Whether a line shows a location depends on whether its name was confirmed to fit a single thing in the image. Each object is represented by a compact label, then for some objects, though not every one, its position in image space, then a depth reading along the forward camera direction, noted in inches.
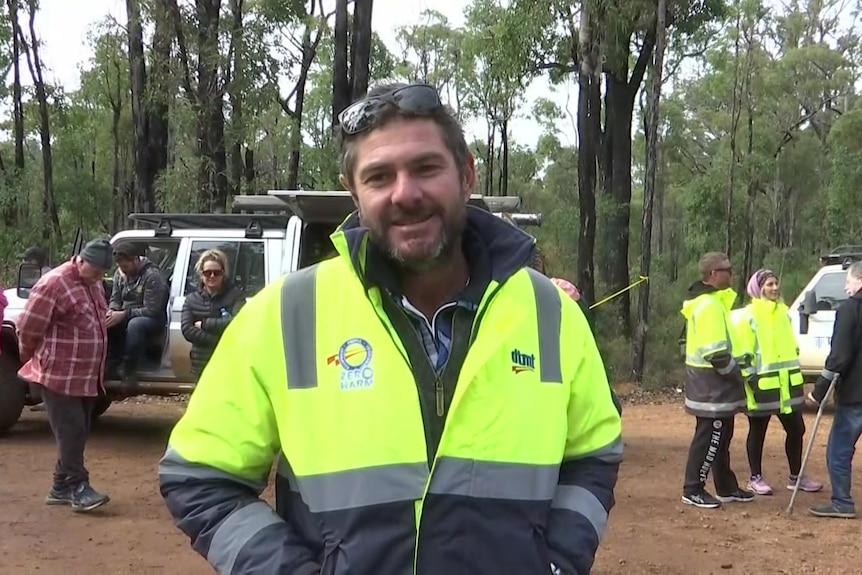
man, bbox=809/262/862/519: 260.5
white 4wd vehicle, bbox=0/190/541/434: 320.5
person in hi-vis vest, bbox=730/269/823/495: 287.1
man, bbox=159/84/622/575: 69.6
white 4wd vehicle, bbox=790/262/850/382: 460.8
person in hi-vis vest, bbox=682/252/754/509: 270.2
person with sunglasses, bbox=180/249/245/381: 293.6
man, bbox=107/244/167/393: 323.0
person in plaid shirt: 251.3
